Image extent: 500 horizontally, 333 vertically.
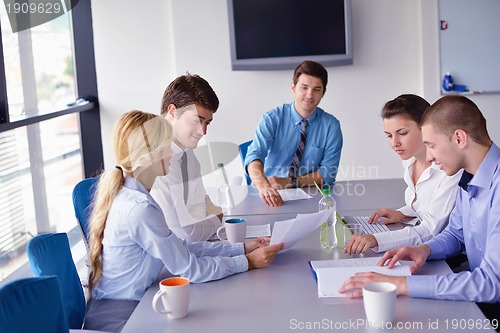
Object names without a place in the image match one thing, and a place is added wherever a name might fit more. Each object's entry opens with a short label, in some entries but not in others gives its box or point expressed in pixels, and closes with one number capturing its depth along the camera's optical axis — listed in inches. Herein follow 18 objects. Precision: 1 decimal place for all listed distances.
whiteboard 192.1
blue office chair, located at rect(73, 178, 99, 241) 107.0
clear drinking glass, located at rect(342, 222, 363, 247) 93.2
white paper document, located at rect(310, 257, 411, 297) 71.5
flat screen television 194.1
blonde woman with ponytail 78.4
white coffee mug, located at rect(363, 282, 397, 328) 60.7
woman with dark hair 90.7
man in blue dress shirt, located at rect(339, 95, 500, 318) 68.2
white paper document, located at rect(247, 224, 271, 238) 99.0
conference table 62.5
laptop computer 97.2
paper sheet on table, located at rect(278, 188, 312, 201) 123.5
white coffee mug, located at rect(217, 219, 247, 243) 93.6
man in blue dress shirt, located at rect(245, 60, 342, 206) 148.9
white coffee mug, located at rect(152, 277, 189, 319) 64.7
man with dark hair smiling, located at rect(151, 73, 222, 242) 103.3
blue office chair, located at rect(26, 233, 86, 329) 73.3
